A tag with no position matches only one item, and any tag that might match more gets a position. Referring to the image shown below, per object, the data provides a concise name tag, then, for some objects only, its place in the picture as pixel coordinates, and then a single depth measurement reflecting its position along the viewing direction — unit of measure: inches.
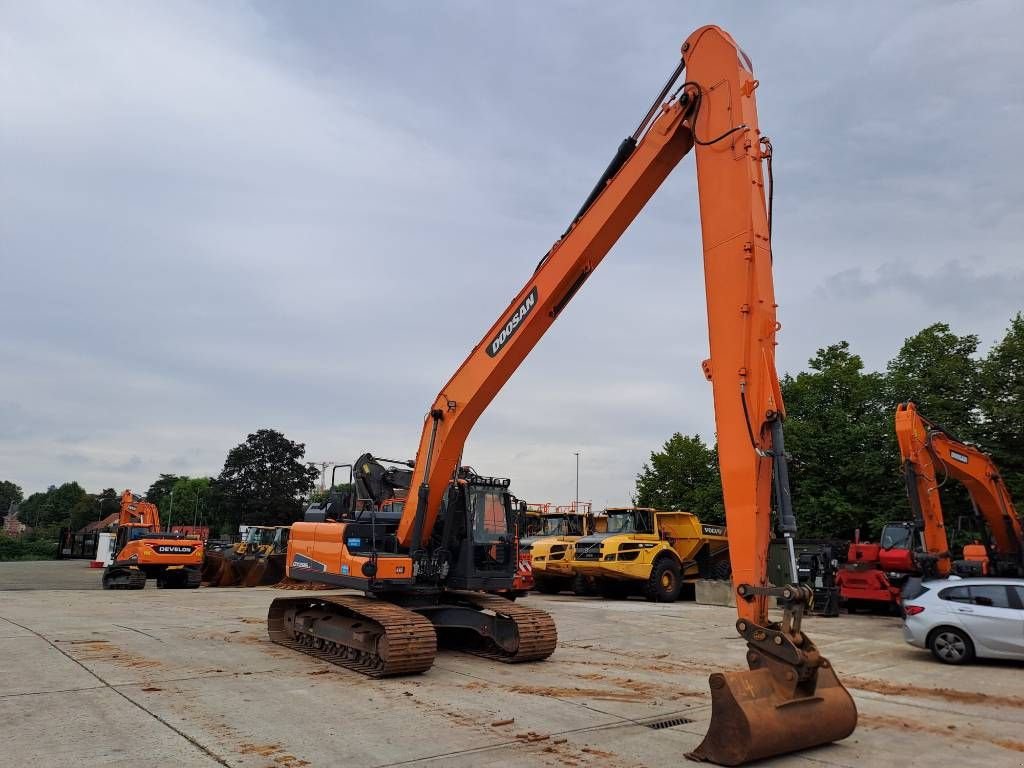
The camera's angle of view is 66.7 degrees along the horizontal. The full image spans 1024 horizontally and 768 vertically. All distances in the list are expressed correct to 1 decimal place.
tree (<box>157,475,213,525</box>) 3838.8
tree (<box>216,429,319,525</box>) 2837.1
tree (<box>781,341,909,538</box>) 1205.7
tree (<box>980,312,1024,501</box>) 1056.2
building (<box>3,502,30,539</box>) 5201.8
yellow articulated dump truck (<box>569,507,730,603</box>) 825.5
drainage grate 281.0
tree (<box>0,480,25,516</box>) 6688.0
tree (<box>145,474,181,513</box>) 4650.6
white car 430.3
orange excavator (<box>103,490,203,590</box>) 947.3
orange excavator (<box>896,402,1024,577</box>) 664.4
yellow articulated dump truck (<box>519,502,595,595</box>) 882.8
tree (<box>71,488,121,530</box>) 4114.2
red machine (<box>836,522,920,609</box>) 735.1
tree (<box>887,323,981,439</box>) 1141.7
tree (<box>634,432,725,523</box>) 1670.8
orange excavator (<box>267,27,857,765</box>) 231.0
